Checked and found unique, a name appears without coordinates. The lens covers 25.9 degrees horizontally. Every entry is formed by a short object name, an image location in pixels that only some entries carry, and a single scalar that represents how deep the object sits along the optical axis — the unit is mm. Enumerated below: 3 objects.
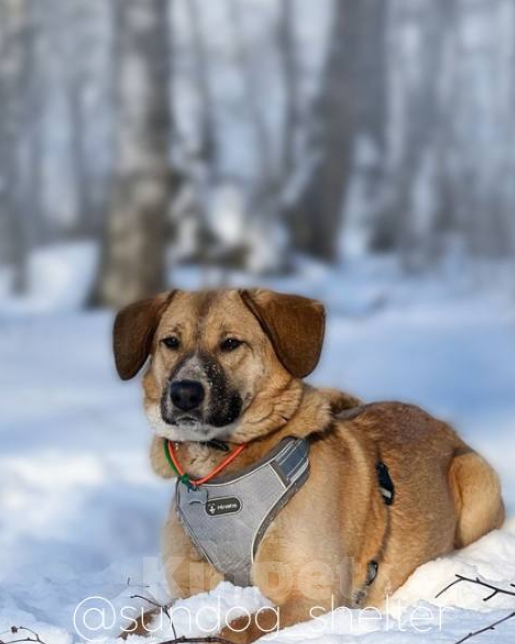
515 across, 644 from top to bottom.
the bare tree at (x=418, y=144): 29642
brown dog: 3814
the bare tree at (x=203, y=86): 23188
